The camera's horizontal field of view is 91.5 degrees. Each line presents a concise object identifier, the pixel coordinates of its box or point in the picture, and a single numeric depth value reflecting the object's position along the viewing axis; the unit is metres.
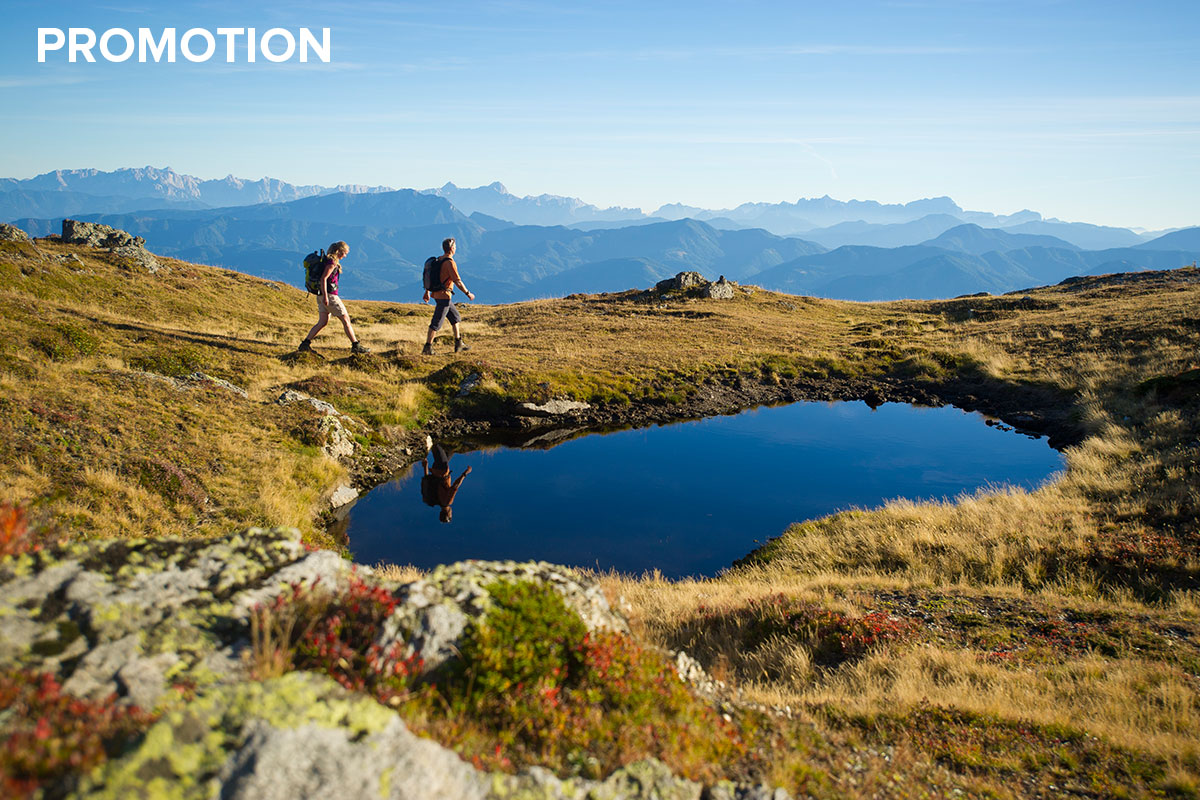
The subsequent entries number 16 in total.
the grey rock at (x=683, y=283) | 60.70
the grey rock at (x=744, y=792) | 4.96
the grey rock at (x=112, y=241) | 40.78
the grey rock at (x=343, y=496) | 15.86
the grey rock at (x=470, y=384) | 23.83
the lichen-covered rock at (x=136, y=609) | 4.13
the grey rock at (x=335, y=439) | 17.47
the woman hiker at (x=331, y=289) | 21.83
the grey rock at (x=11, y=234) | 34.69
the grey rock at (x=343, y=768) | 3.50
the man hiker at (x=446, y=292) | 24.30
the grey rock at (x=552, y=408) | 23.69
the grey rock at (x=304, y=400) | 18.80
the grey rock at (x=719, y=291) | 57.62
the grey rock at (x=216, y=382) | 18.30
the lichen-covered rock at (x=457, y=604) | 5.43
